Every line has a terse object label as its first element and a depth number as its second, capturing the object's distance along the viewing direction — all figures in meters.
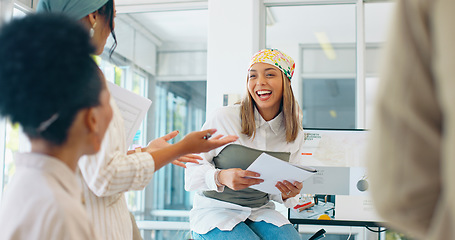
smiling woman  2.21
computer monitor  3.29
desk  3.19
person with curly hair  0.89
